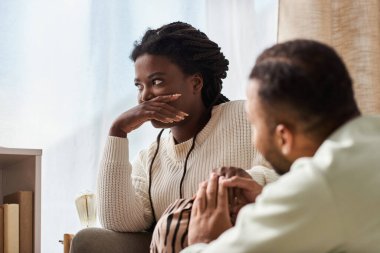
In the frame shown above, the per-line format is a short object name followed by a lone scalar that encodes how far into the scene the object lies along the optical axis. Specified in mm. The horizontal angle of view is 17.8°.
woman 4028
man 2776
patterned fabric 3449
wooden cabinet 4202
